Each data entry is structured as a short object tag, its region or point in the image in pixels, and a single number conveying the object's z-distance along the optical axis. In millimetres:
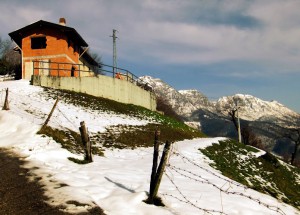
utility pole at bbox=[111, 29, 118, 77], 63950
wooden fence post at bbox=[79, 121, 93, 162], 15805
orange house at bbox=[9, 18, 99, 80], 46003
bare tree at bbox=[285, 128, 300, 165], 60219
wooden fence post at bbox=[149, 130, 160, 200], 9791
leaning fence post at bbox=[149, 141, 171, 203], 9648
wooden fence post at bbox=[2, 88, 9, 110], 22781
